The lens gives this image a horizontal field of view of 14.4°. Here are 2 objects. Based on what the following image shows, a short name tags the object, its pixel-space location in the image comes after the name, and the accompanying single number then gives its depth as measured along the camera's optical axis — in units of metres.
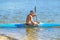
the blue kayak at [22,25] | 12.58
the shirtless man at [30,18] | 12.67
